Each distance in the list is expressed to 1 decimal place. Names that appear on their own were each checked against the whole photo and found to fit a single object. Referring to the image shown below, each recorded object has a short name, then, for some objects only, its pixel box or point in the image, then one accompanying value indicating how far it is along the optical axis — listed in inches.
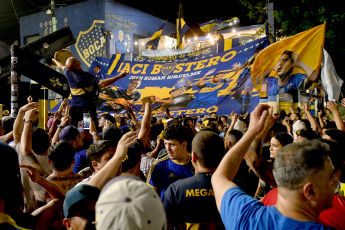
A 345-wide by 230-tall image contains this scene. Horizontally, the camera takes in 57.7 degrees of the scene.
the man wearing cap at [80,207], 72.7
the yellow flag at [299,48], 315.3
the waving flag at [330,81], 267.0
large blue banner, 344.5
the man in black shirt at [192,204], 107.0
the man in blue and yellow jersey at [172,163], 144.9
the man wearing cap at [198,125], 385.1
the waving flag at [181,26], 902.4
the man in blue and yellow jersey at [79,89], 267.3
